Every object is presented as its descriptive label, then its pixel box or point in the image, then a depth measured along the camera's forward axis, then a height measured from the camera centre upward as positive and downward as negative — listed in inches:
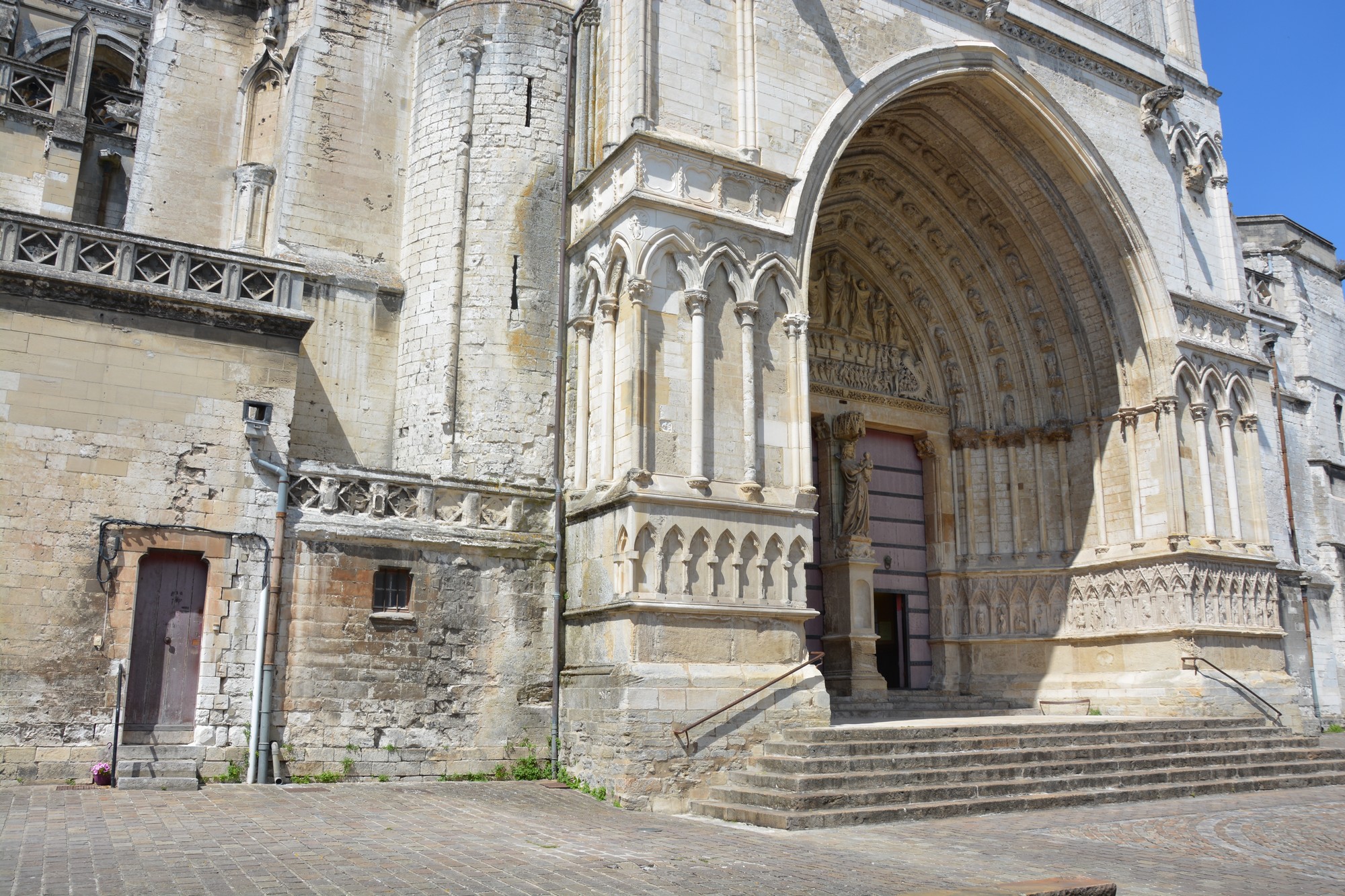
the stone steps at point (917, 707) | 522.3 -23.5
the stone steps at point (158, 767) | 344.2 -36.1
